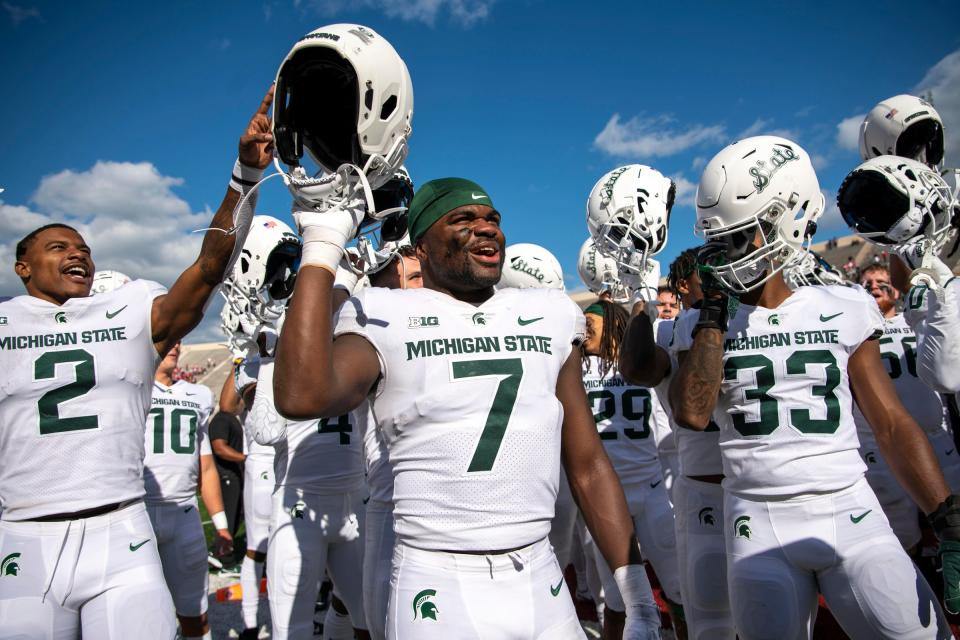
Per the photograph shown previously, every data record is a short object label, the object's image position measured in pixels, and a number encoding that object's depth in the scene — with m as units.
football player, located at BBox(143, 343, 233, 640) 4.52
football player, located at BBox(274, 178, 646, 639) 1.98
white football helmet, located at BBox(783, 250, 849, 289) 3.47
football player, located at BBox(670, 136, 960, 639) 2.68
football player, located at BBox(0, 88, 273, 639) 2.65
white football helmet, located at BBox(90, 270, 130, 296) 5.26
